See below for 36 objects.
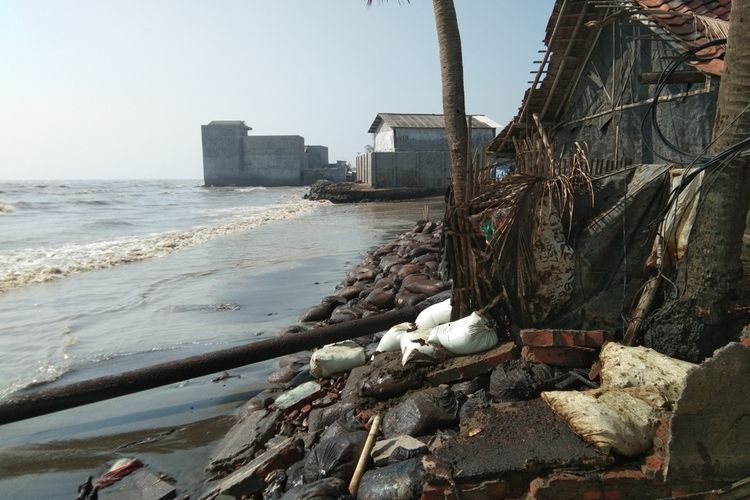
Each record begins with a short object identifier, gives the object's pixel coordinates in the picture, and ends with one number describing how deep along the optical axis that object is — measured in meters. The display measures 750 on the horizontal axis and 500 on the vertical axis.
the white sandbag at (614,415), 2.92
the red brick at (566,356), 3.82
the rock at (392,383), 4.21
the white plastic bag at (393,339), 4.95
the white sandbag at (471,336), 4.19
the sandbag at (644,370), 3.25
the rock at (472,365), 4.02
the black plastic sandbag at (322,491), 3.24
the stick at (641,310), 3.73
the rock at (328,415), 4.37
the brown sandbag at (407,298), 7.39
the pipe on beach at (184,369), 4.90
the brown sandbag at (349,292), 8.71
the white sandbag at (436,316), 4.87
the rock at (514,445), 2.94
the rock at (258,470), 3.73
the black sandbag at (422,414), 3.66
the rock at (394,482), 3.11
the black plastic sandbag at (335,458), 3.46
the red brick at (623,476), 2.81
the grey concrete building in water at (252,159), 60.00
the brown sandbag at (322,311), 8.07
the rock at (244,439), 4.24
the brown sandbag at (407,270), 8.95
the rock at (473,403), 3.63
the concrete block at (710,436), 2.75
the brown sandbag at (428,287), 7.39
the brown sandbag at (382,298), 7.96
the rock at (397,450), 3.36
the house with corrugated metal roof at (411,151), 37.16
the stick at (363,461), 3.32
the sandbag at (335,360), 5.25
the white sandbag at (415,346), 4.38
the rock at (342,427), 3.93
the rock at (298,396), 4.87
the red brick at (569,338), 3.79
